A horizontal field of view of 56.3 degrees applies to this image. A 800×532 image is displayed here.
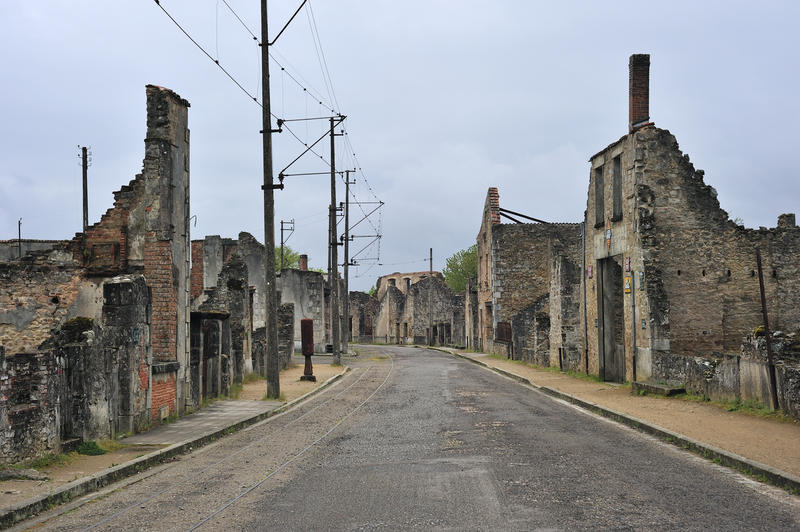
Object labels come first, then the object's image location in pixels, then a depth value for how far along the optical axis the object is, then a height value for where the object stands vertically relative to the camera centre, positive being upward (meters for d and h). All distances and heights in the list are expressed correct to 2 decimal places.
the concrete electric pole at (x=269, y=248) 18.94 +1.65
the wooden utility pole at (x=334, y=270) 34.68 +2.00
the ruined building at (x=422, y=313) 64.00 -0.45
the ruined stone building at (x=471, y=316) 51.44 -0.62
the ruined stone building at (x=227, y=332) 17.61 -0.61
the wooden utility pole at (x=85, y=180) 44.34 +8.07
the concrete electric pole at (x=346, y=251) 40.64 +3.31
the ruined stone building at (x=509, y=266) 44.66 +2.45
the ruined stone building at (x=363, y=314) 84.44 -0.53
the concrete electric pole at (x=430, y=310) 67.56 -0.18
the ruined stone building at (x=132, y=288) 12.33 +0.47
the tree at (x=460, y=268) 96.00 +5.15
